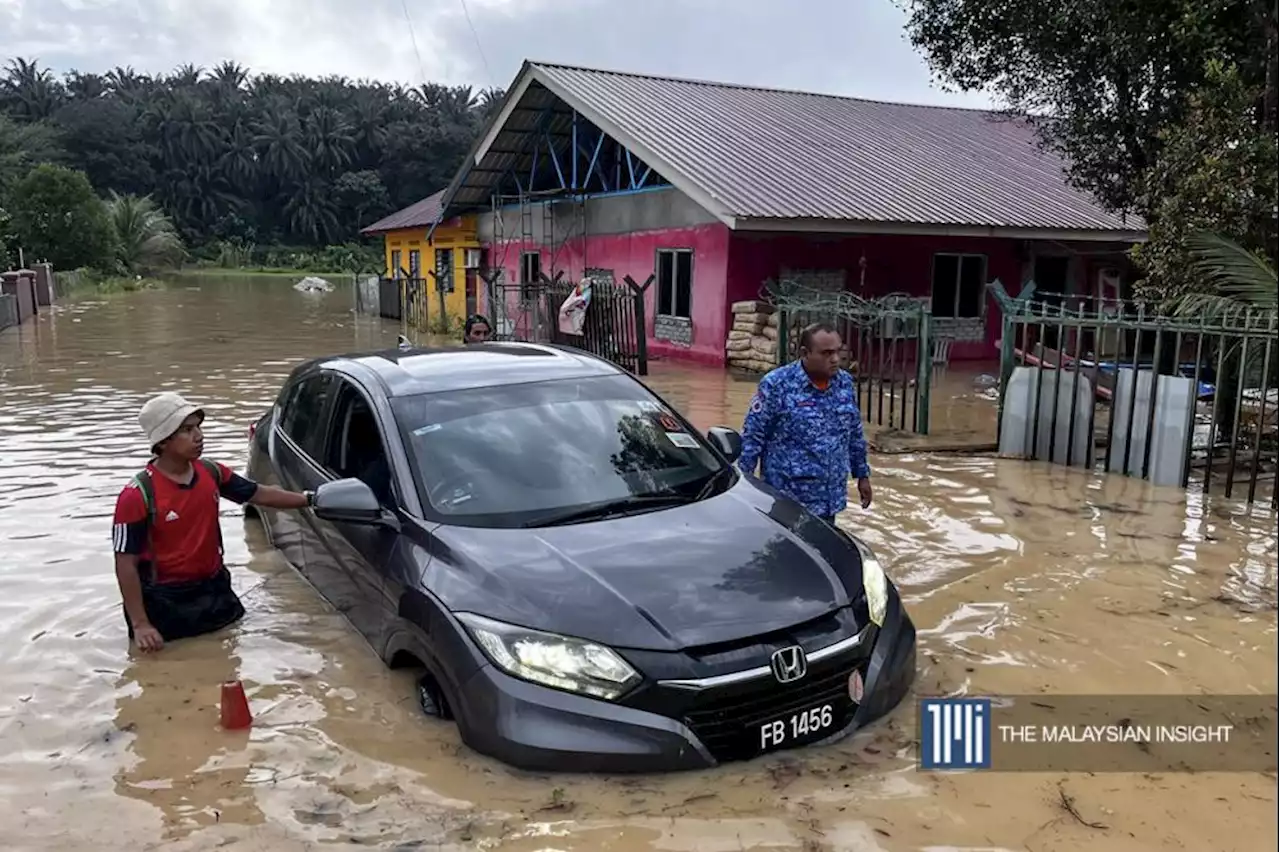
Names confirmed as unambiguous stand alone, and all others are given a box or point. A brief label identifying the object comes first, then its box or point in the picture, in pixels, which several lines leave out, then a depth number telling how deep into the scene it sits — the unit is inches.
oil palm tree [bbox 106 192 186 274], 2142.0
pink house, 621.0
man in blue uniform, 199.0
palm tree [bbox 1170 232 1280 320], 297.1
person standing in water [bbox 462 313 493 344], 373.7
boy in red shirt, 170.9
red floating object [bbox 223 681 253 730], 155.3
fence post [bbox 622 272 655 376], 575.8
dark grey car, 128.7
